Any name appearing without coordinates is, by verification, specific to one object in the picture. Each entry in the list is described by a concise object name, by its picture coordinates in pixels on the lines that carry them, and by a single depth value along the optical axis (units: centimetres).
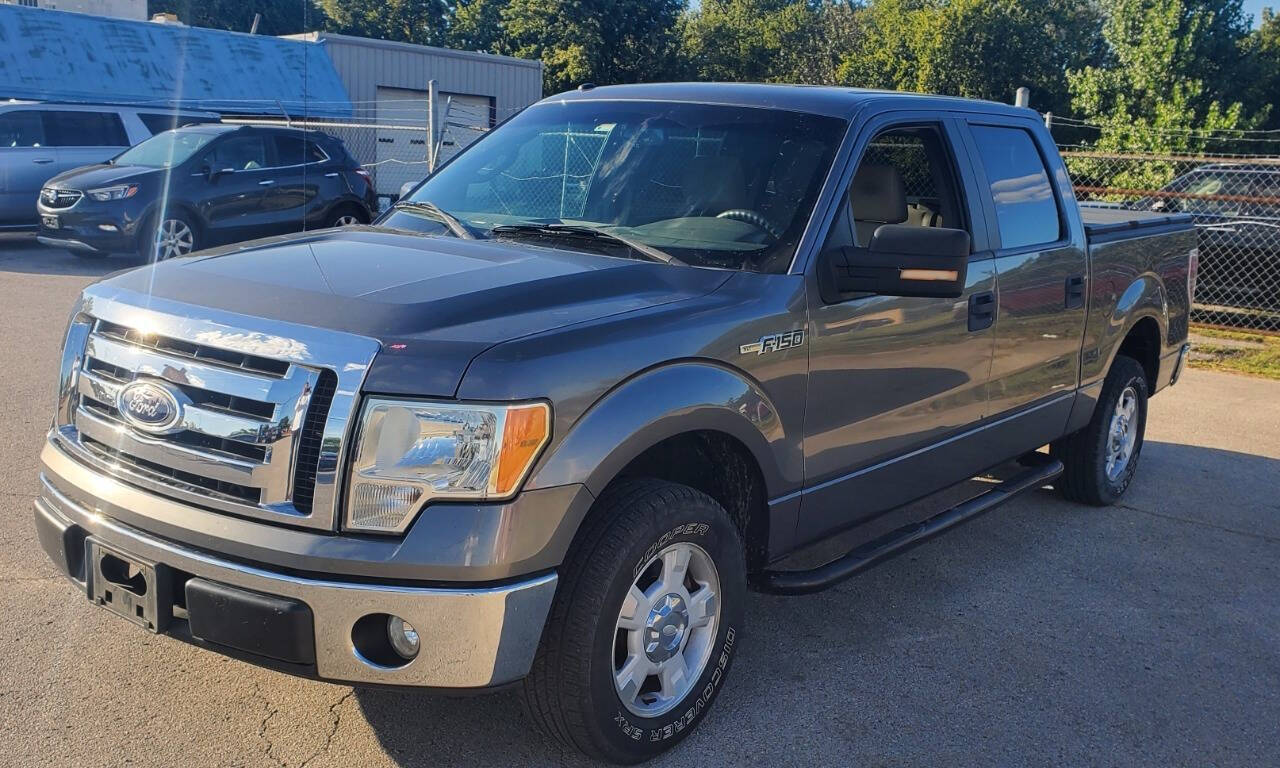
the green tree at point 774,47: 4531
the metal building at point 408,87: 2409
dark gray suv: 1309
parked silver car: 1462
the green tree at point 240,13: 4834
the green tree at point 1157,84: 2600
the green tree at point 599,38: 3772
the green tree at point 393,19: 4419
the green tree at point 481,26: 4241
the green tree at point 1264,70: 3192
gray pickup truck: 275
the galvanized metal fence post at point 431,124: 1291
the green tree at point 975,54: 3844
